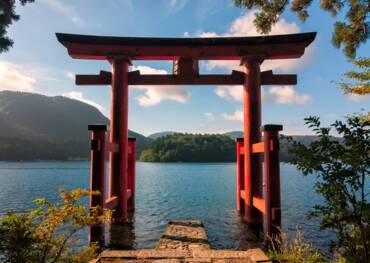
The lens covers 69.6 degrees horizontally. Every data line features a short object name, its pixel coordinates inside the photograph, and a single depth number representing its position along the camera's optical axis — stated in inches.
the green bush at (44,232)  107.9
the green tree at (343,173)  108.8
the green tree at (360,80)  268.8
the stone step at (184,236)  232.2
